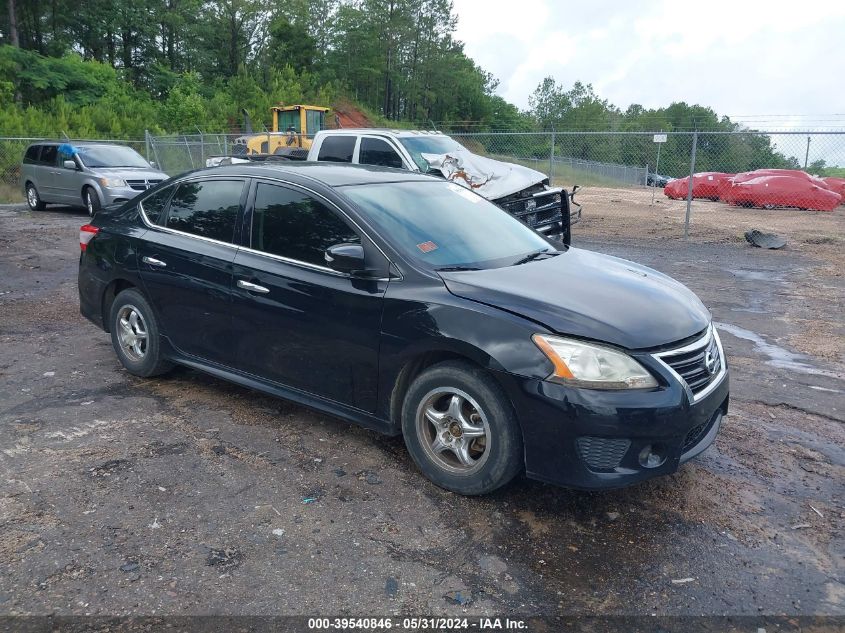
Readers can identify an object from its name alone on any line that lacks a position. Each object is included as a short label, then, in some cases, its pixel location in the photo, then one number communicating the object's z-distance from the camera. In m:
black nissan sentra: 3.37
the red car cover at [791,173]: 22.84
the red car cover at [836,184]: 24.96
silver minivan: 15.90
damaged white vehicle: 10.62
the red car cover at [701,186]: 26.77
